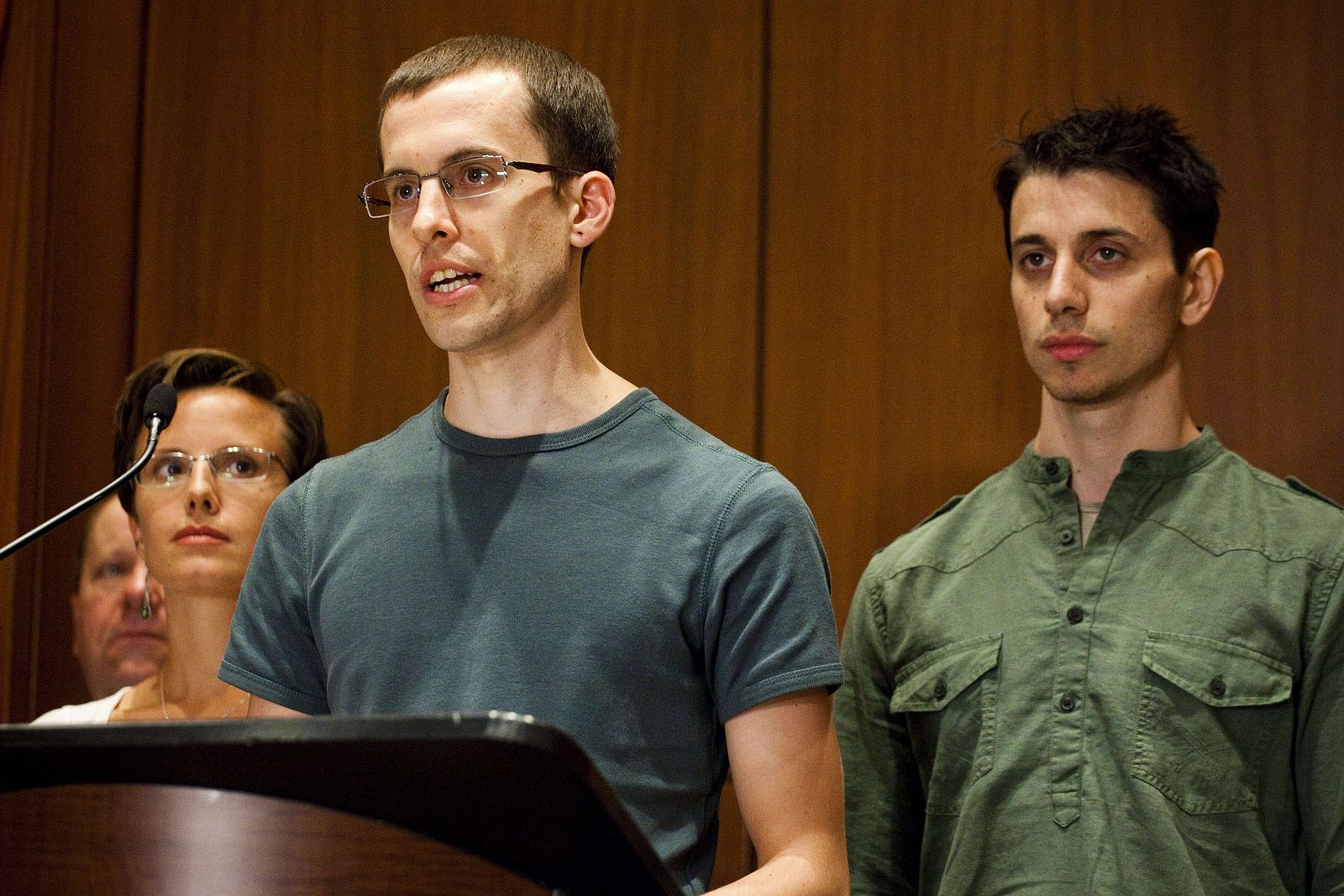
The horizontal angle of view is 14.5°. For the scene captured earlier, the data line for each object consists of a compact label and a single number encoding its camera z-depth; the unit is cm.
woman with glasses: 455
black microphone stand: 378
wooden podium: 310
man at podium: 396
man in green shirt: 421
